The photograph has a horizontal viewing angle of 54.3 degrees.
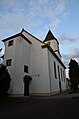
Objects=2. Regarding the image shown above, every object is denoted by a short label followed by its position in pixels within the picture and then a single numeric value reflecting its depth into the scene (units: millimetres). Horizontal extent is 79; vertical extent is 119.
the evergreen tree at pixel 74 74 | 14825
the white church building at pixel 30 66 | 11532
